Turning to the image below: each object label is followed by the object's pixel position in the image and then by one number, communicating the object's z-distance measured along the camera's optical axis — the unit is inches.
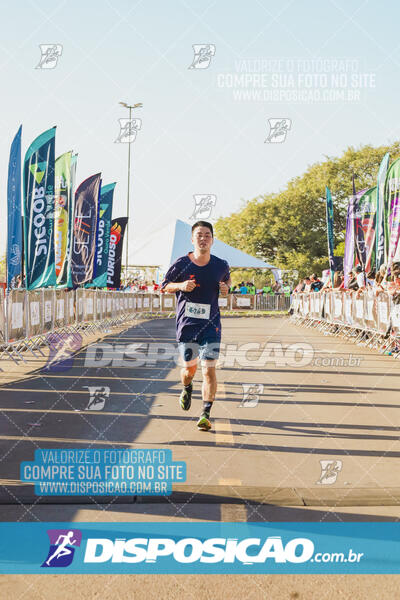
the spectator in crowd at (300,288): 1392.7
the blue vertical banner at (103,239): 1077.8
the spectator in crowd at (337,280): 975.0
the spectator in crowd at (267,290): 2042.3
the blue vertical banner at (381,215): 755.4
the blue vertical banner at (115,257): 1133.1
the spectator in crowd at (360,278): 842.8
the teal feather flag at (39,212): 638.5
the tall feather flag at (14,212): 598.5
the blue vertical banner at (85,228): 891.4
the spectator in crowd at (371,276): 808.2
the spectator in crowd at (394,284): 620.5
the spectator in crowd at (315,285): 1288.1
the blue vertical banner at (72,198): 821.9
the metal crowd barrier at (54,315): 548.4
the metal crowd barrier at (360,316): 644.7
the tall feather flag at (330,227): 980.6
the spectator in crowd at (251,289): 2010.3
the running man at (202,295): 308.0
